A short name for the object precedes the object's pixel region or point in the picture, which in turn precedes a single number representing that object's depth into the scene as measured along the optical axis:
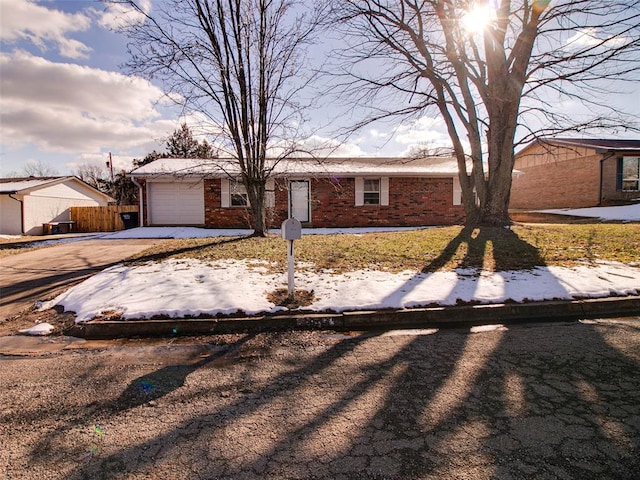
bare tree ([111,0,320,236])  10.16
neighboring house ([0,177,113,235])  20.64
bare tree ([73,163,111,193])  44.43
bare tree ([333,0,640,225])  10.51
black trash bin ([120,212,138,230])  20.94
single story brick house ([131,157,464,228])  15.83
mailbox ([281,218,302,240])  4.63
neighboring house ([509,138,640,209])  21.83
